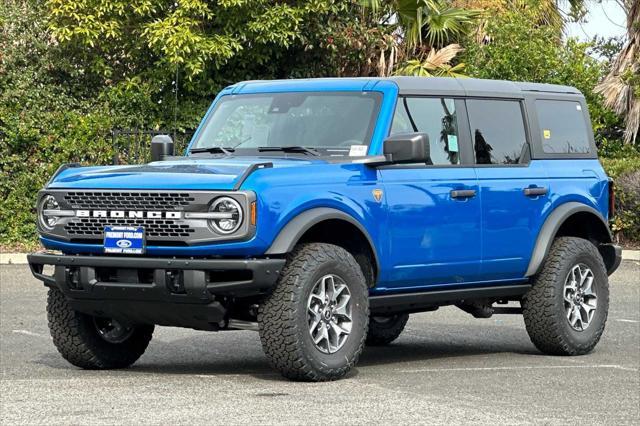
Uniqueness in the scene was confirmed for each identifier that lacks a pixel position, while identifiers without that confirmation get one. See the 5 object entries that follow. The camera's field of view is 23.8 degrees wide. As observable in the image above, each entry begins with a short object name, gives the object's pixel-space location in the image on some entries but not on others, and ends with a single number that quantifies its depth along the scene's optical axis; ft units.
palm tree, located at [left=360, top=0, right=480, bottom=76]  86.79
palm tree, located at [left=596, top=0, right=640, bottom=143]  89.20
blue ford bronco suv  30.22
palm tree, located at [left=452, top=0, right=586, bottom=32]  93.61
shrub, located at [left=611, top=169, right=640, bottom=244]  77.25
